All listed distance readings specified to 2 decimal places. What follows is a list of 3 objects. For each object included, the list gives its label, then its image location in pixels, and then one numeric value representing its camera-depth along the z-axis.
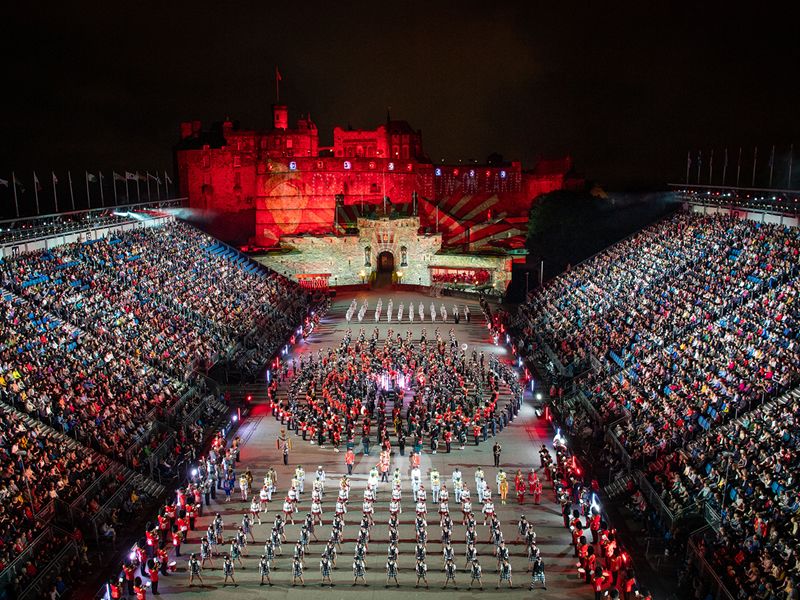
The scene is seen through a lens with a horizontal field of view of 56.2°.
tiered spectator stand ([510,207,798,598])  20.55
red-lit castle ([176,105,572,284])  69.31
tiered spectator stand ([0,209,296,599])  18.77
